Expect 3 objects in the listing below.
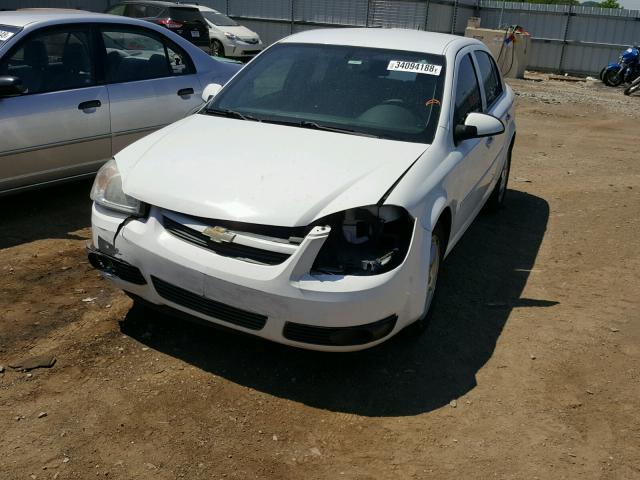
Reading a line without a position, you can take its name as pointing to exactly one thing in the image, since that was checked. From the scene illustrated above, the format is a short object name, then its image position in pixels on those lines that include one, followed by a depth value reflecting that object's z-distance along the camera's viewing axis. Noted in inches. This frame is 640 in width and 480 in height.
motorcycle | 753.6
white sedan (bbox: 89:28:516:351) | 128.1
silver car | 214.8
